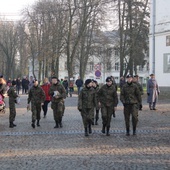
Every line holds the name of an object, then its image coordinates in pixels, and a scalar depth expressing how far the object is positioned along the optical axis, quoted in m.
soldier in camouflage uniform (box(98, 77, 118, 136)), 12.11
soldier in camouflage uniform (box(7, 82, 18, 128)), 14.40
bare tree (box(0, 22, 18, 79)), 64.25
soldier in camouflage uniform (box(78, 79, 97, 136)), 12.06
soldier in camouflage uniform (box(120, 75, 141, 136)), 12.00
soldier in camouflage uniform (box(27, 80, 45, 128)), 14.14
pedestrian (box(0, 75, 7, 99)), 16.02
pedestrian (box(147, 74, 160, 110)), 19.86
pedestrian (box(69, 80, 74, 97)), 35.75
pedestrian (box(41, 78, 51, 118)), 16.86
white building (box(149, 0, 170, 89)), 38.81
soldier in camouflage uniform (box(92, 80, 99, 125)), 14.74
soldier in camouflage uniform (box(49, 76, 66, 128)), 13.91
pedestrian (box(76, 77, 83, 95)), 34.59
